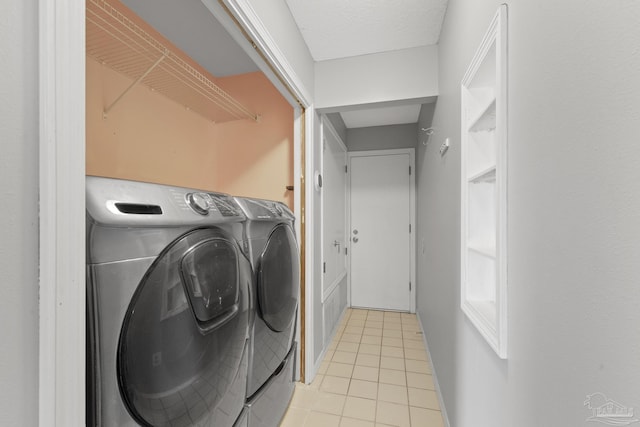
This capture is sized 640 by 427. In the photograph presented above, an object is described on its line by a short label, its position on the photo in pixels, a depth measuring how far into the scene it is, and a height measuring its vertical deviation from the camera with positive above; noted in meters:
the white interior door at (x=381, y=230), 3.32 -0.22
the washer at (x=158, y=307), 0.52 -0.23
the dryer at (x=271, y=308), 1.12 -0.48
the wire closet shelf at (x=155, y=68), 1.25 +0.82
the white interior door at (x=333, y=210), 2.30 +0.03
